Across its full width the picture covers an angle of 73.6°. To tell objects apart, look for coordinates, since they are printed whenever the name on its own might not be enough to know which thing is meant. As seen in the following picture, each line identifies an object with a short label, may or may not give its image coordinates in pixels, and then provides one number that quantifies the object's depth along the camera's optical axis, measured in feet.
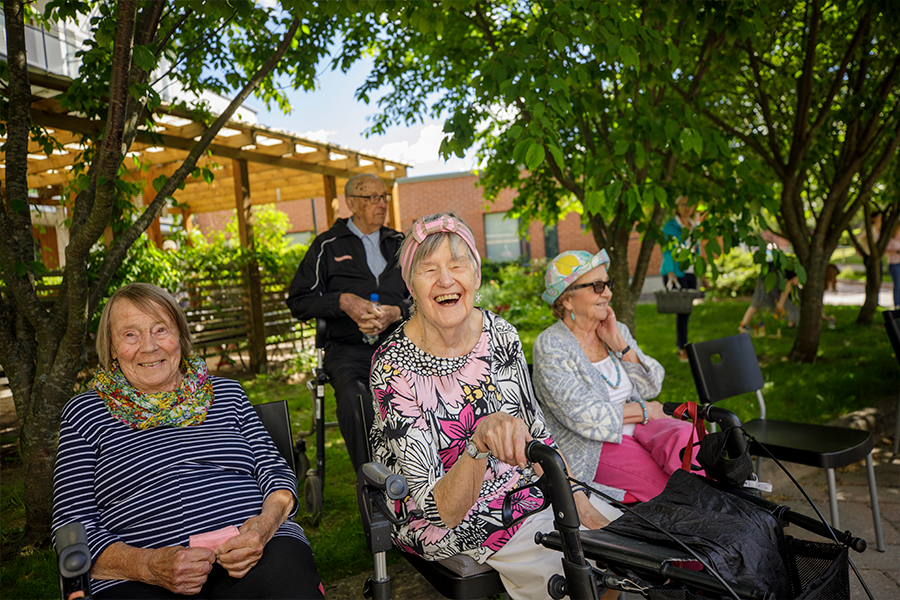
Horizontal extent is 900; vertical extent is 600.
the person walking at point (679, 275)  23.24
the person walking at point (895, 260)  31.73
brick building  69.31
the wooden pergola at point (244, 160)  20.13
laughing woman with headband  5.98
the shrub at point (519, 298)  34.58
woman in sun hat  8.38
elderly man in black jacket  11.16
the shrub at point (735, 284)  45.83
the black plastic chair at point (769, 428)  9.31
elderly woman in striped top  5.80
